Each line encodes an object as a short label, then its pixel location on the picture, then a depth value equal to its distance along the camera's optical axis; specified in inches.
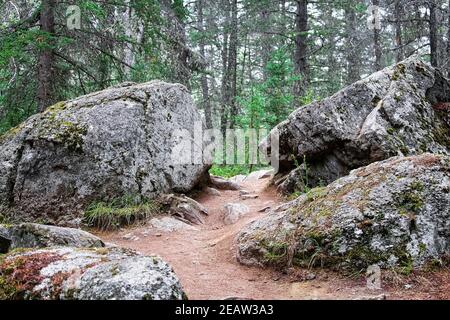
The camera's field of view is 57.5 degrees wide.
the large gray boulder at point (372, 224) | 166.4
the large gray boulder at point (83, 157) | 298.0
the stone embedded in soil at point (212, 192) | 373.1
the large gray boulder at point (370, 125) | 288.2
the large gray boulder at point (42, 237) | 181.9
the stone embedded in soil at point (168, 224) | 285.1
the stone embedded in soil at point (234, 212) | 297.0
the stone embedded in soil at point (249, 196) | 350.9
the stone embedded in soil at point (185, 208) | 306.5
